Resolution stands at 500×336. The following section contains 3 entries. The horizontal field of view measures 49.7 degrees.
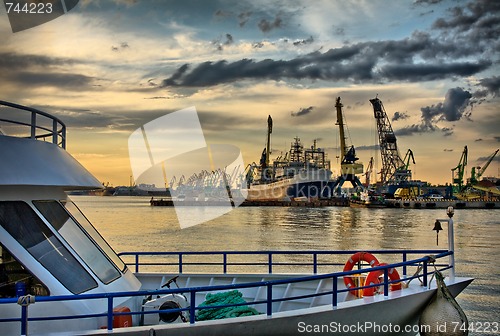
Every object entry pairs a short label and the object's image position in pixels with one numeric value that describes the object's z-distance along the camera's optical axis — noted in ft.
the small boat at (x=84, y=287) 22.12
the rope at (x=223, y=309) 26.55
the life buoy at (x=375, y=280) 29.43
